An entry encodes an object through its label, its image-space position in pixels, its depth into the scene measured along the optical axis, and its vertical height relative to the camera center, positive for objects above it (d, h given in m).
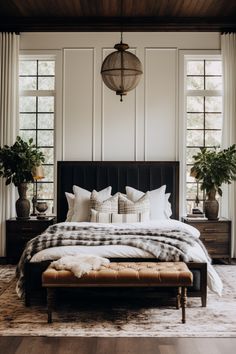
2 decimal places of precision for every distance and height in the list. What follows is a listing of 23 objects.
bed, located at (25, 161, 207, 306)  7.41 +0.01
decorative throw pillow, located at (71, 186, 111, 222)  6.81 -0.33
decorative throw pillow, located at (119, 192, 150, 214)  6.67 -0.38
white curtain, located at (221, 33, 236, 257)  7.48 +1.32
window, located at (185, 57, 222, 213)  7.73 +1.10
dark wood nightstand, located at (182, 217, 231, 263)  6.94 -0.80
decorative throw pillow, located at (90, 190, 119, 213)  6.67 -0.36
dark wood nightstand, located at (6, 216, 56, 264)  6.98 -0.79
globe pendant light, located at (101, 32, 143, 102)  5.43 +1.16
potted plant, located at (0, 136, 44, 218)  7.03 +0.16
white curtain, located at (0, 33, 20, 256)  7.49 +1.15
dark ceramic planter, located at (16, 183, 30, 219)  7.10 -0.39
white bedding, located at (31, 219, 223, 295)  4.84 -0.74
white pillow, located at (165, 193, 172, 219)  7.08 -0.42
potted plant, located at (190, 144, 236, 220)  6.95 +0.10
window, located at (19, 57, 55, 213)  7.73 +1.02
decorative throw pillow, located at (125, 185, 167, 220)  6.95 -0.30
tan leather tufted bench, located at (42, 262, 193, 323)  4.27 -0.86
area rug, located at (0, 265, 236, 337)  4.11 -1.25
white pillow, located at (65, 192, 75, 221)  7.00 -0.37
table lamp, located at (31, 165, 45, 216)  7.06 +0.05
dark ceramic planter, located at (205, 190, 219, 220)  7.05 -0.40
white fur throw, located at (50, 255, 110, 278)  4.27 -0.76
